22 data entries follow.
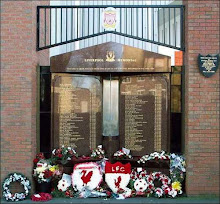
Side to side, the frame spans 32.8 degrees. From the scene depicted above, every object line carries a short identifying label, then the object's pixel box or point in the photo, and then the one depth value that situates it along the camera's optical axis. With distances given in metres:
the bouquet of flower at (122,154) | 7.13
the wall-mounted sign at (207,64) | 6.61
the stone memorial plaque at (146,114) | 7.17
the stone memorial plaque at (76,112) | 7.21
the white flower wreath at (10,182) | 6.54
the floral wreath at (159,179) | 6.69
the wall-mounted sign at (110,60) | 7.04
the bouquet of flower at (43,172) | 6.70
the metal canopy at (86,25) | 7.03
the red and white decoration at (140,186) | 6.74
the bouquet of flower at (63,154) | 7.02
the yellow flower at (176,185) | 6.72
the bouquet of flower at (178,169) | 6.83
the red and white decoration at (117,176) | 6.79
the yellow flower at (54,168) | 6.87
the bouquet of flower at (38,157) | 6.87
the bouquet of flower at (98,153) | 7.12
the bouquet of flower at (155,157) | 6.99
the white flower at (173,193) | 6.66
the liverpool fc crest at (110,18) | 7.07
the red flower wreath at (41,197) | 6.54
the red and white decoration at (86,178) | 6.79
